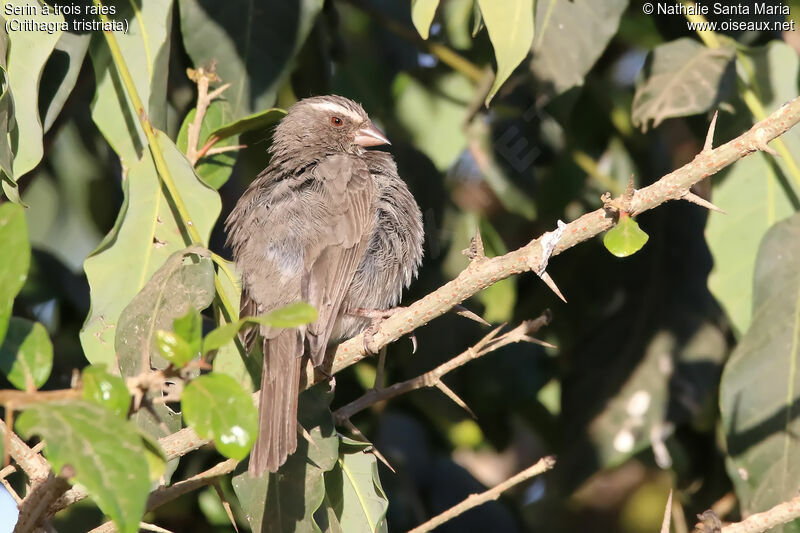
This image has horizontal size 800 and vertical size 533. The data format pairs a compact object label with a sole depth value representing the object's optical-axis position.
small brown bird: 7.95
